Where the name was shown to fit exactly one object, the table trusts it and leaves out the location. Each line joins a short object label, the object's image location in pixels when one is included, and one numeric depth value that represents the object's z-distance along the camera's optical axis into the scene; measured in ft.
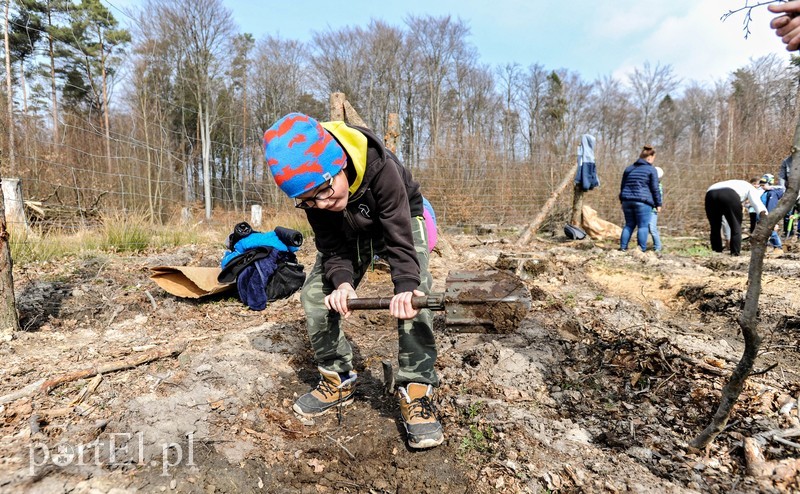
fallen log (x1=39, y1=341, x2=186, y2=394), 6.89
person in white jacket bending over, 19.90
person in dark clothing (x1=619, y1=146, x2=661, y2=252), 21.77
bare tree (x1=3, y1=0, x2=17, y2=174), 18.70
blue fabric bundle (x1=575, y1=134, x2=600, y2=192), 26.73
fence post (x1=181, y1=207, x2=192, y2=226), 26.06
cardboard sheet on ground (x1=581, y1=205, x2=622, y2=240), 29.17
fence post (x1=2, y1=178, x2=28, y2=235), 18.49
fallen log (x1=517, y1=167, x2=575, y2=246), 26.32
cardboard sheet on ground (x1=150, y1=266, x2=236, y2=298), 12.59
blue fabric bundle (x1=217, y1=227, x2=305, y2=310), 12.92
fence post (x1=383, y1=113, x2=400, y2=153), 19.62
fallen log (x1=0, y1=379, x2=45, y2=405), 6.51
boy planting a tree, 5.68
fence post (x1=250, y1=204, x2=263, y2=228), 30.55
